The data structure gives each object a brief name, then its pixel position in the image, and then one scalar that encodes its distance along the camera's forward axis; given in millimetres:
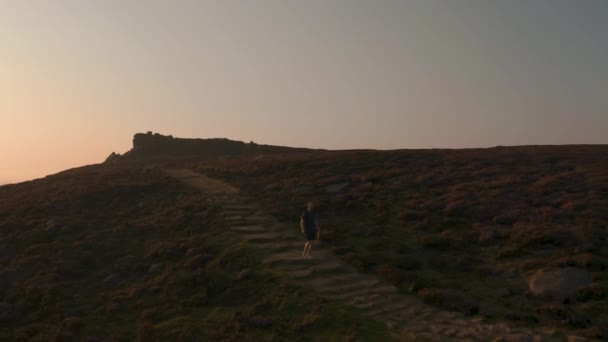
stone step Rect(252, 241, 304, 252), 20641
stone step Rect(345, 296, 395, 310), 14689
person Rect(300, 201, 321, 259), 19453
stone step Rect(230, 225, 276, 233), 23500
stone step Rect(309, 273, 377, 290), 16469
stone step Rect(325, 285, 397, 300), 15562
